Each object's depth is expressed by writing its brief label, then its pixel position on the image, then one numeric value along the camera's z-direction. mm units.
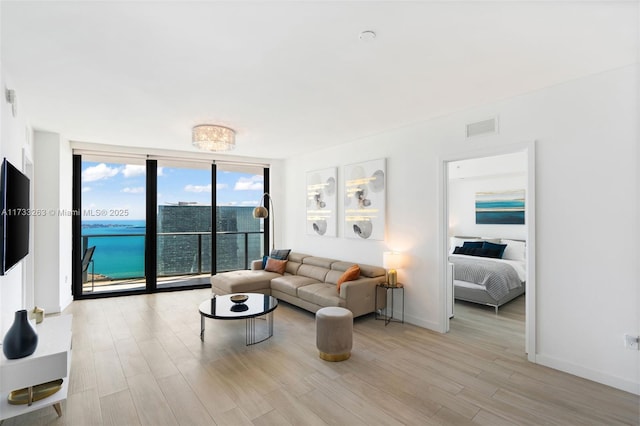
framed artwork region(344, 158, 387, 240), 4590
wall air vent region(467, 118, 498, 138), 3363
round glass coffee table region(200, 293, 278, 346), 3393
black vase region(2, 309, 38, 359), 2027
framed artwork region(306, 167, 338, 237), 5477
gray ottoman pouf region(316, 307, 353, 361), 3051
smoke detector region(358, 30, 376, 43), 2062
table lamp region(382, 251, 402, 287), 4180
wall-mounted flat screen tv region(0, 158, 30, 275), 2213
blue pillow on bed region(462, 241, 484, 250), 6321
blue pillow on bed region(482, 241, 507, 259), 5966
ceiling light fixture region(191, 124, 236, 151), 4039
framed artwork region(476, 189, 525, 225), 6402
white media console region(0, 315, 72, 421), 1975
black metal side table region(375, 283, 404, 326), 4203
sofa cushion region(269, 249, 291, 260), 5938
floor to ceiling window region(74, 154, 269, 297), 5562
